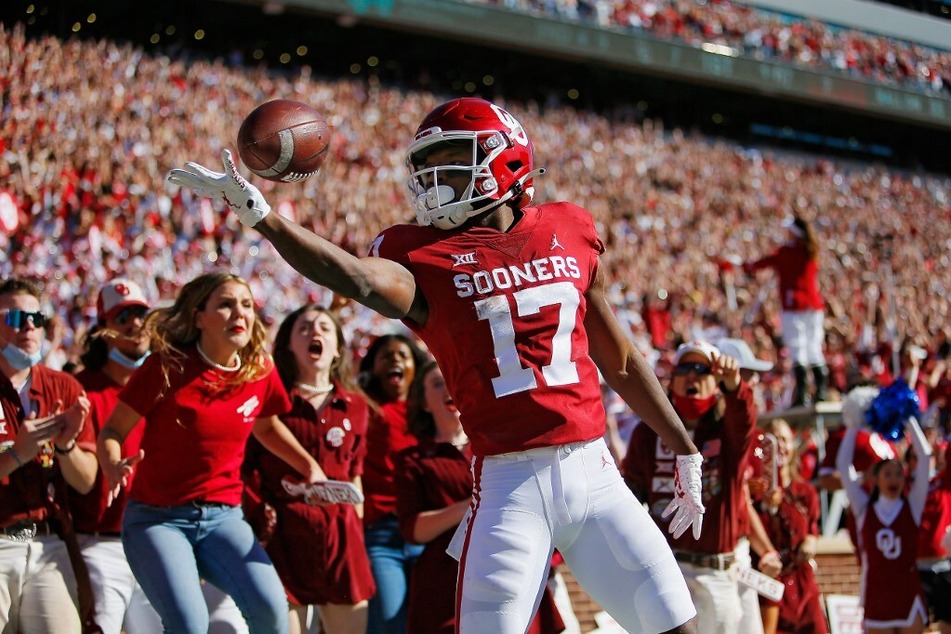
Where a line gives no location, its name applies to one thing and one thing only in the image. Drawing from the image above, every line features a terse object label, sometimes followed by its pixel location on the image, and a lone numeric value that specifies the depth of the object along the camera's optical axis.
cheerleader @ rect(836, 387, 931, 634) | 13.41
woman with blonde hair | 8.37
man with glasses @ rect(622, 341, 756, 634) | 10.65
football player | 5.96
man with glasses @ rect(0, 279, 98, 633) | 8.48
